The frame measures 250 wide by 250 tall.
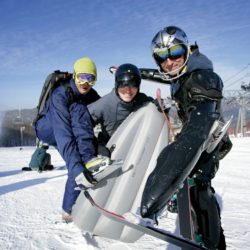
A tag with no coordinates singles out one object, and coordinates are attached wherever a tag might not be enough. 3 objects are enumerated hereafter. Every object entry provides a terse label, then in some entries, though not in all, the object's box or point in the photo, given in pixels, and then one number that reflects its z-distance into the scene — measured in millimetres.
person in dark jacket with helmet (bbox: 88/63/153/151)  2879
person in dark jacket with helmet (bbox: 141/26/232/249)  1160
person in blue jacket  2854
